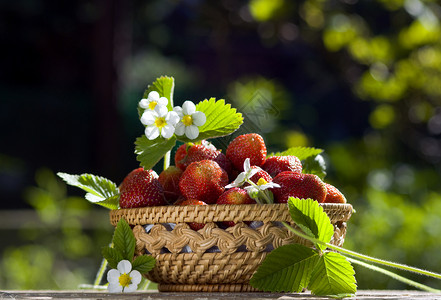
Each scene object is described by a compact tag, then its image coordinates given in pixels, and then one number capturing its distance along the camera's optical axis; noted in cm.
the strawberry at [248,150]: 113
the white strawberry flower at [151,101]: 113
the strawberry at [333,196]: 113
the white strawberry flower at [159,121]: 112
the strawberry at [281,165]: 114
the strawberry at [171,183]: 115
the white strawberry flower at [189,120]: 112
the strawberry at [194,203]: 110
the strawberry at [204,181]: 111
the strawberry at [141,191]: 113
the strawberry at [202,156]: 115
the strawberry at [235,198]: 109
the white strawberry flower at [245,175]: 108
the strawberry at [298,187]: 109
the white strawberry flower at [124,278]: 112
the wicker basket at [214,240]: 108
